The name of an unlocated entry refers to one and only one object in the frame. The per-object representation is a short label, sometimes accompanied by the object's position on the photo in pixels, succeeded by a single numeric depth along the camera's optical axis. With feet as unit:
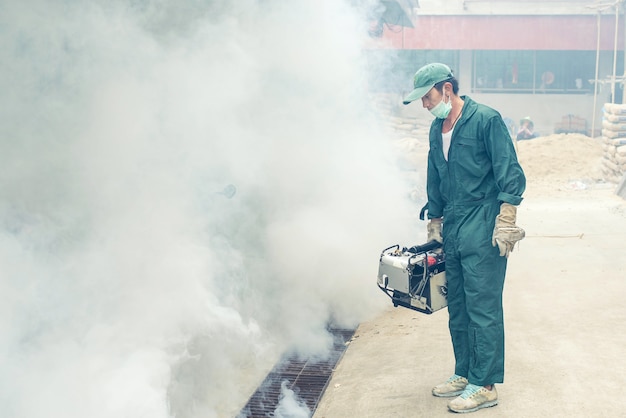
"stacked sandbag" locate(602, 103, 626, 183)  40.16
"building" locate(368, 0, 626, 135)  69.10
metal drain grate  12.86
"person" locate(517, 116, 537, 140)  64.63
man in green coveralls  10.42
